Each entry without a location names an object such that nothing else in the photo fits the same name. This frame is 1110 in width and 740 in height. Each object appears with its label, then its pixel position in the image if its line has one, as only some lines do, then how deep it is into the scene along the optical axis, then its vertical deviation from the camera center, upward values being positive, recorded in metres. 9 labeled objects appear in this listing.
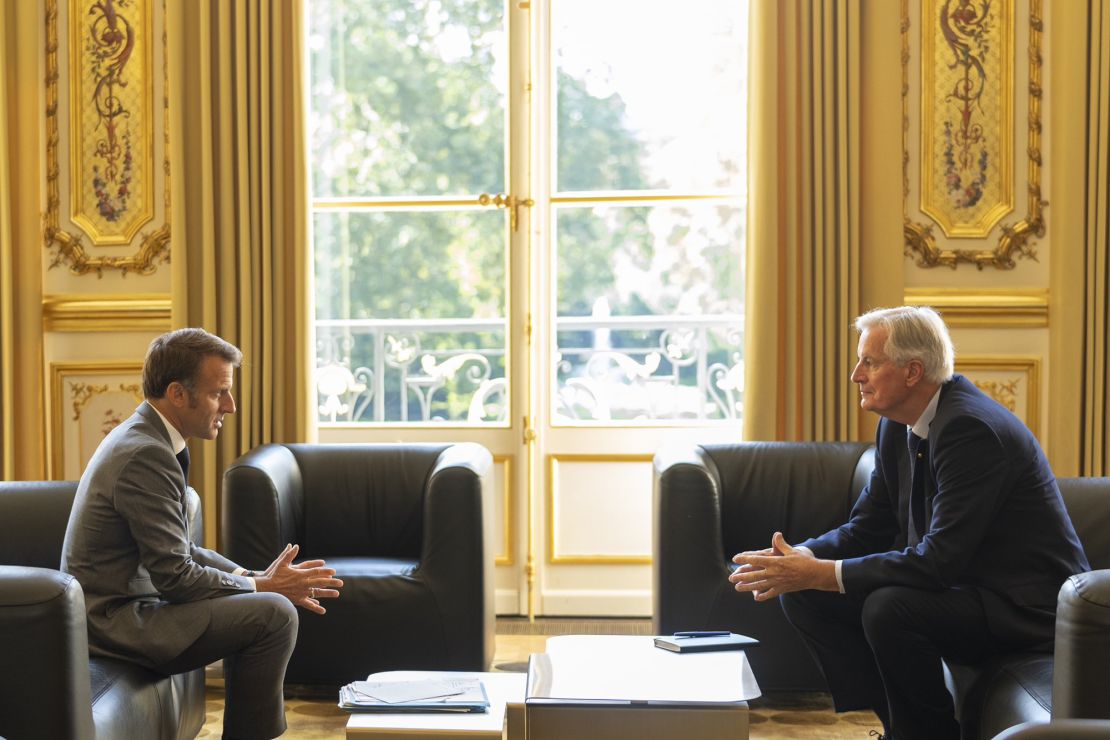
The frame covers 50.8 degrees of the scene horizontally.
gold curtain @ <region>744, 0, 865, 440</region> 4.23 +0.33
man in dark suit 2.51 -0.55
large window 4.56 +0.40
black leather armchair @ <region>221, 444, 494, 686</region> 3.46 -0.83
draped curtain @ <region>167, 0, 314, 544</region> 4.40 +0.40
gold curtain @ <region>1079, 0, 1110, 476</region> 4.15 +0.20
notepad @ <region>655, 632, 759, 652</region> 2.49 -0.73
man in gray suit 2.50 -0.58
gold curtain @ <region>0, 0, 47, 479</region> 4.55 +0.25
